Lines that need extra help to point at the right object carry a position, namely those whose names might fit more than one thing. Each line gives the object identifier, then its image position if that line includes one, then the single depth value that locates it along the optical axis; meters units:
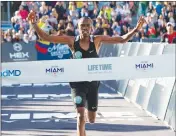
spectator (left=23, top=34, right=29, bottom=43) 25.56
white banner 8.01
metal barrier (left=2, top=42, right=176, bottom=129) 10.73
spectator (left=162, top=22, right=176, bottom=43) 18.58
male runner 8.16
